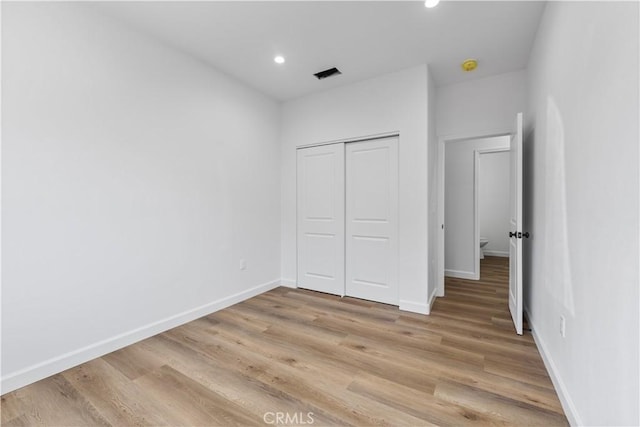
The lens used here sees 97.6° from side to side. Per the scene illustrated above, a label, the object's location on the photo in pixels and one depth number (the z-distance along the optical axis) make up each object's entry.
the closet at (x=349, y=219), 3.28
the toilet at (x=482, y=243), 5.51
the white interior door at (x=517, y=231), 2.44
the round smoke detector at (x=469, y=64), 2.87
